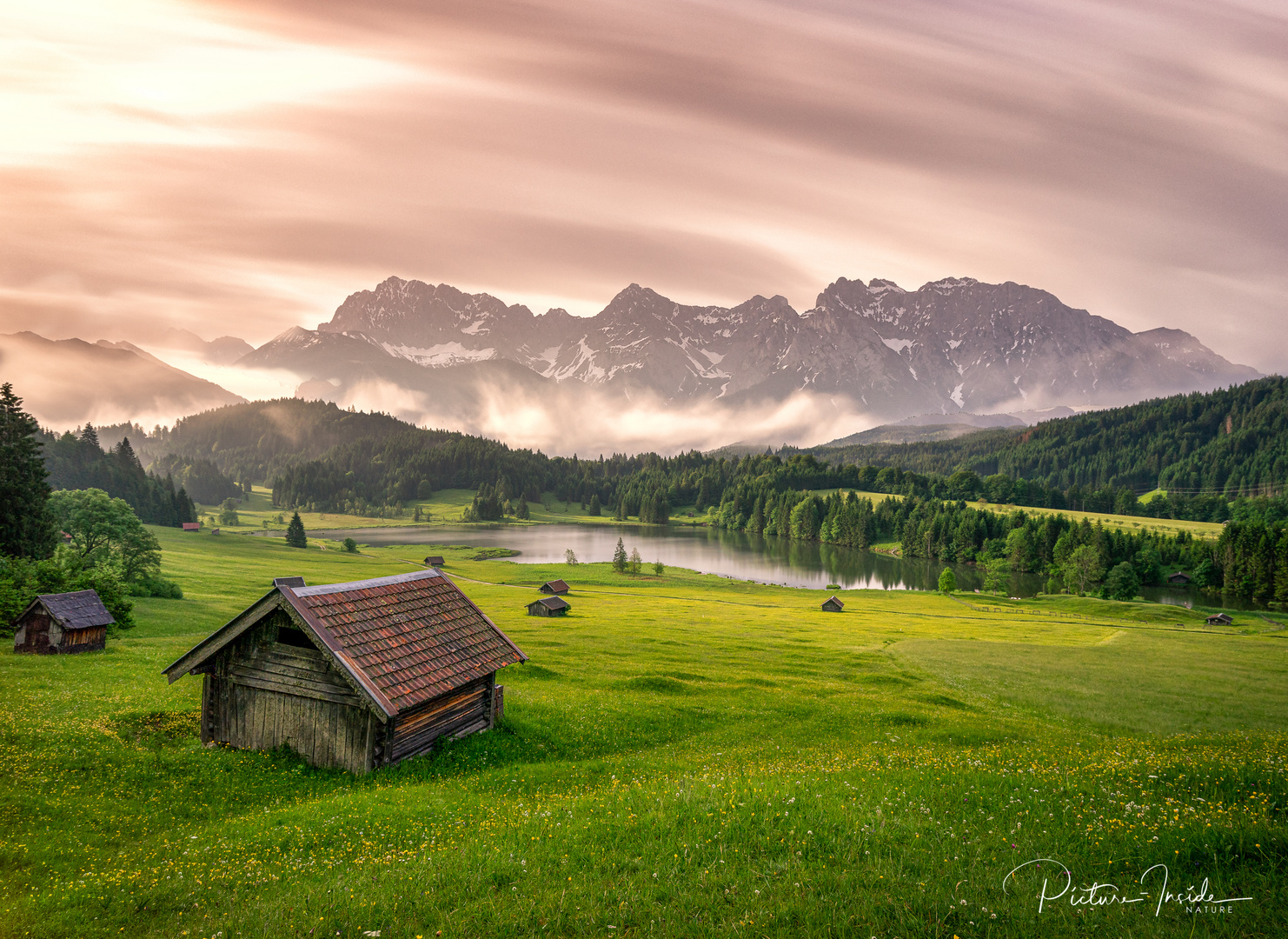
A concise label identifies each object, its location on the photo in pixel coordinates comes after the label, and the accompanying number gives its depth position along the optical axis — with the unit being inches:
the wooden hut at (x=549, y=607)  2910.9
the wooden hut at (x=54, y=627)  1508.4
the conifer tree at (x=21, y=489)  2377.0
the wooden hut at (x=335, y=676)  808.9
